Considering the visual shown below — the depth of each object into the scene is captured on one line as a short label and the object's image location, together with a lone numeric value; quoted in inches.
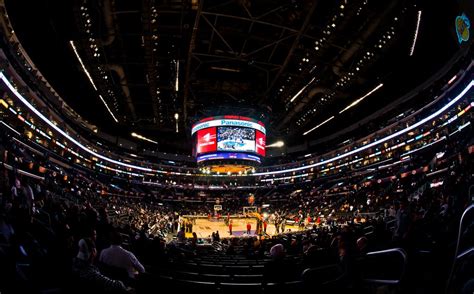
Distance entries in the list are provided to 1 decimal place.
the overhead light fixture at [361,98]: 963.2
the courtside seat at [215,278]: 178.2
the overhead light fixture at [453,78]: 866.1
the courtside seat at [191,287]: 145.7
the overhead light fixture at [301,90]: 785.0
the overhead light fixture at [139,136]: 1812.4
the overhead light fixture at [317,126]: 1367.4
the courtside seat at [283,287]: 144.1
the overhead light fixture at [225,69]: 777.4
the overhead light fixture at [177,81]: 686.5
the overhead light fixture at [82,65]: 627.7
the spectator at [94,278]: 131.9
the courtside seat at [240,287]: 150.1
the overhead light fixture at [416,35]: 551.0
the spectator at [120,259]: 164.4
